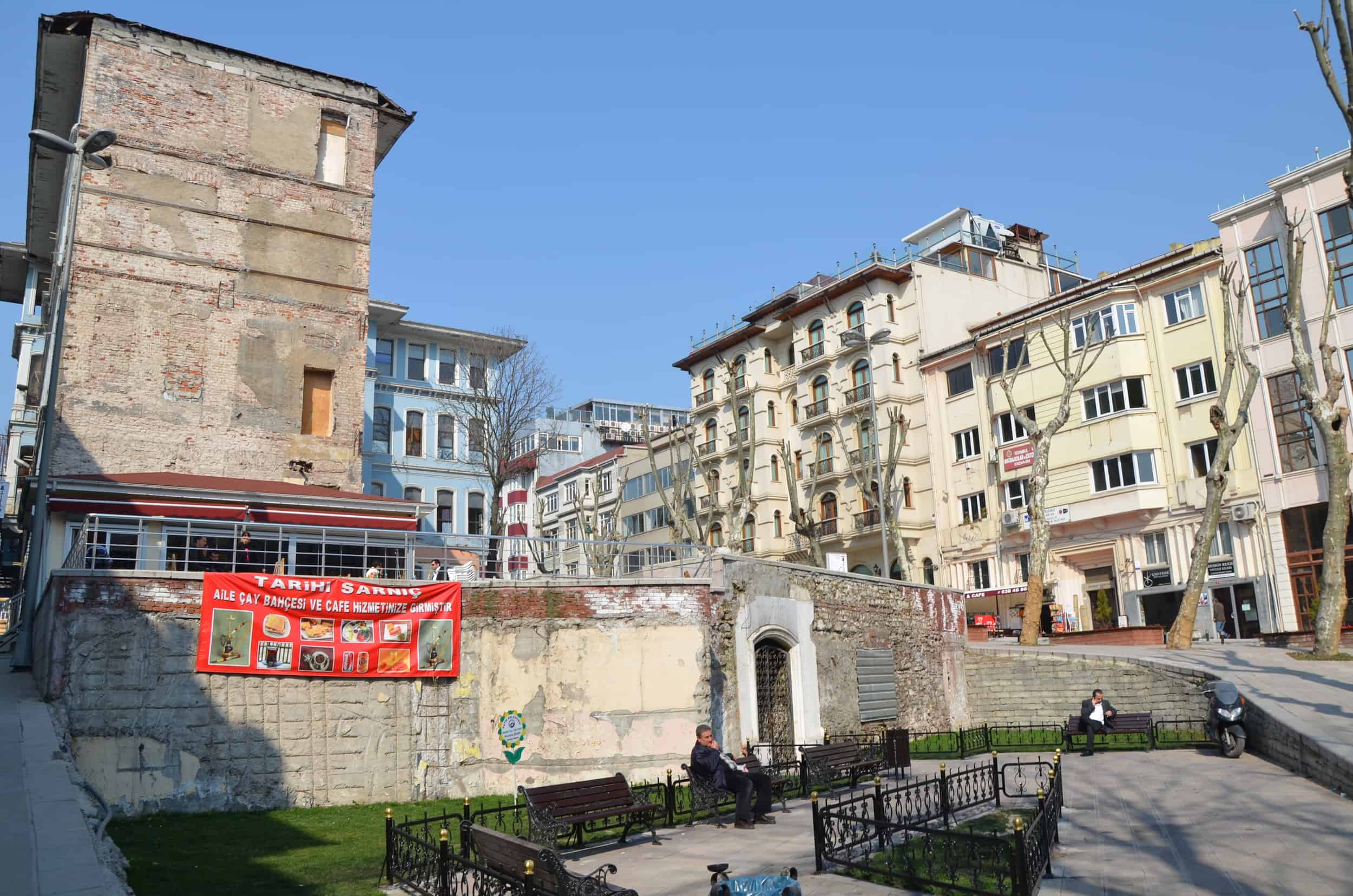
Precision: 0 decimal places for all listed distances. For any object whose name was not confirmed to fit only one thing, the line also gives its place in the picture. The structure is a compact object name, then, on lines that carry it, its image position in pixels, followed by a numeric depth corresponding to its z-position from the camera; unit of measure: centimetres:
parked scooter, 1708
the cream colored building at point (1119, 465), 3609
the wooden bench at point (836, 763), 1598
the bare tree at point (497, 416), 3656
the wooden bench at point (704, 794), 1373
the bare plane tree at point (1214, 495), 2786
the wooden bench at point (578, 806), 1157
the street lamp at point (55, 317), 1758
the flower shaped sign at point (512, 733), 1744
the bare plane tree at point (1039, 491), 3117
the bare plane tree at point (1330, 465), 2420
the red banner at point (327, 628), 1573
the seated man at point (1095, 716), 1961
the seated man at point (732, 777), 1345
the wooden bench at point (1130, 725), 1970
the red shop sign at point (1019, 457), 4078
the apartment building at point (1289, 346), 3331
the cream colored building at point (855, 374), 4669
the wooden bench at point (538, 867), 828
